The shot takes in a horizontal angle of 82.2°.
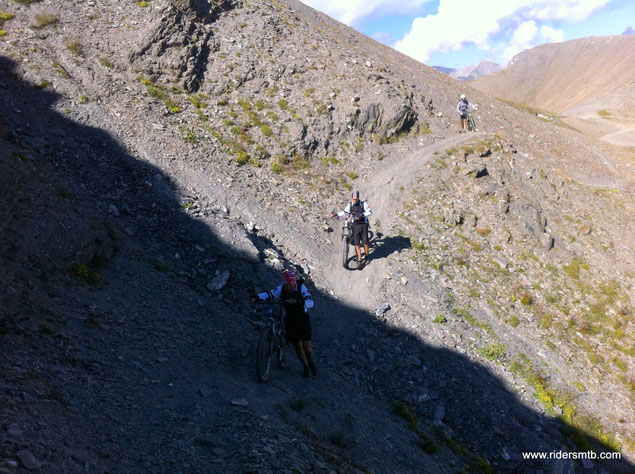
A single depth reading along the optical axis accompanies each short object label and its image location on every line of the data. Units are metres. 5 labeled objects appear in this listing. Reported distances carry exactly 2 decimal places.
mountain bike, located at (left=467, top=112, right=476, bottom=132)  32.84
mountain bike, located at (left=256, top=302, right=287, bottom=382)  9.33
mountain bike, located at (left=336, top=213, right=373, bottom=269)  16.61
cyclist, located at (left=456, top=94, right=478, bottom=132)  31.48
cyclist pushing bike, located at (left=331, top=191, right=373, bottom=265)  16.30
